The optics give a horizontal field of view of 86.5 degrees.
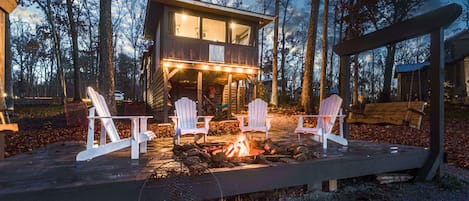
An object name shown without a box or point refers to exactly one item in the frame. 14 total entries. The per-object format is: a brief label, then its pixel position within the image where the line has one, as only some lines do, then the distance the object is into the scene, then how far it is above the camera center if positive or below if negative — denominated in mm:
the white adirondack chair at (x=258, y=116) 4812 -284
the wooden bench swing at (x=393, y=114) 4867 -270
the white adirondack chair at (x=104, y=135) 2736 -422
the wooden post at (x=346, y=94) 4621 +145
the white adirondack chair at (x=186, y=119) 4216 -319
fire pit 2531 -631
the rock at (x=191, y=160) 2561 -634
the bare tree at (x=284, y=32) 20844 +6349
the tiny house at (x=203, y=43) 8758 +2189
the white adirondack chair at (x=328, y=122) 3919 -340
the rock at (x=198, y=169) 2195 -619
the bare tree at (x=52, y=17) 14055 +4884
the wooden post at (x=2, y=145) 2943 -540
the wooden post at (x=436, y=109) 3381 -90
